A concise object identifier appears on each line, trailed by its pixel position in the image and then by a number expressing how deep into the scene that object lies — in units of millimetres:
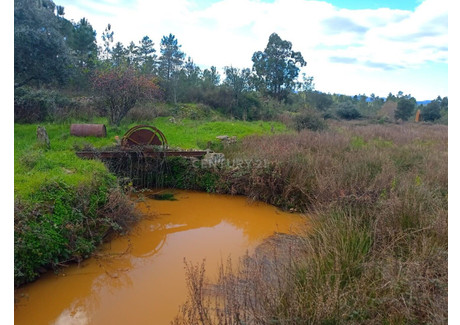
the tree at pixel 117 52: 23606
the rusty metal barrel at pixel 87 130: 10430
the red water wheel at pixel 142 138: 8984
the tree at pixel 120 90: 12505
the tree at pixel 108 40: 27961
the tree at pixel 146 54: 24350
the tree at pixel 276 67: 27967
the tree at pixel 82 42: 21234
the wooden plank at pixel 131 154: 8119
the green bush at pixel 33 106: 12945
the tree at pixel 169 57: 23828
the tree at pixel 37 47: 10695
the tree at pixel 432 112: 26188
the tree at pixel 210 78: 22203
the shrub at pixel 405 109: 27688
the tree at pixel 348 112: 26453
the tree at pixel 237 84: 20484
